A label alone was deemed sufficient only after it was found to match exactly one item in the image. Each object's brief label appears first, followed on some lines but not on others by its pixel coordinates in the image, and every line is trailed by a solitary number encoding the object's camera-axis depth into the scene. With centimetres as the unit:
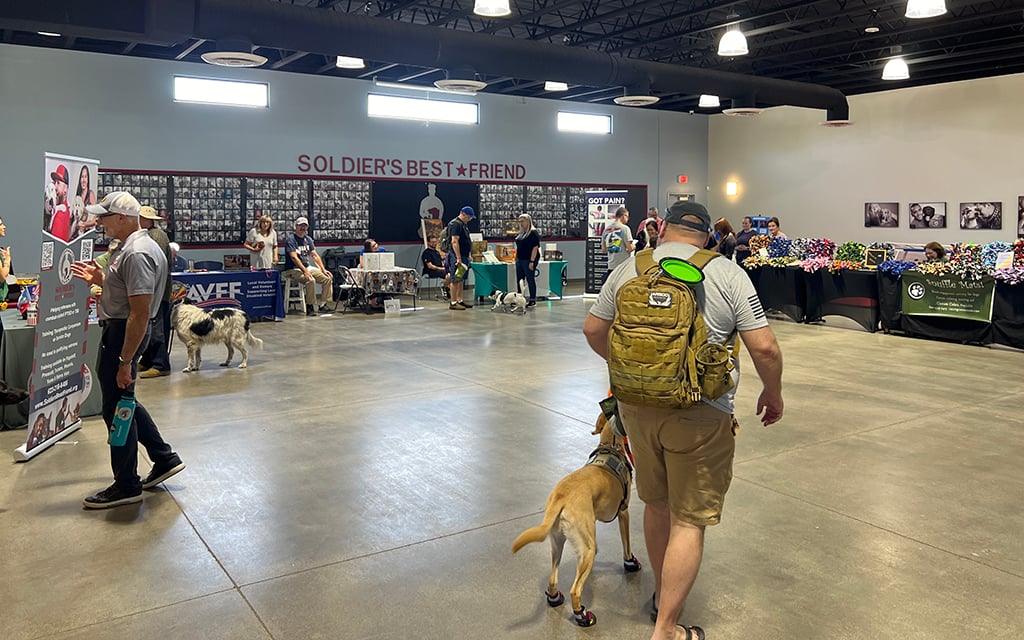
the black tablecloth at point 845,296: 1084
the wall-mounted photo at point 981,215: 1497
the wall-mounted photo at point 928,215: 1578
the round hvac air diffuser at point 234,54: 834
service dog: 294
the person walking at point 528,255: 1316
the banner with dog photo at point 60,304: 478
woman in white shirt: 1188
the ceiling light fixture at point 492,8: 777
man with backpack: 257
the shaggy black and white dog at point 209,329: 779
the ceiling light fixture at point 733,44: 965
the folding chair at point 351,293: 1284
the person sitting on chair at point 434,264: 1448
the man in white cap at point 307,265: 1212
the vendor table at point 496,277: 1378
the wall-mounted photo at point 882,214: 1659
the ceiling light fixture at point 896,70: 1154
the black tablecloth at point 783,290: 1177
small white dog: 1262
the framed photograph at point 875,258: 1095
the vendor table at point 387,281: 1266
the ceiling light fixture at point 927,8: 795
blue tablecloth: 1080
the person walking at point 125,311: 395
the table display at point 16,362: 574
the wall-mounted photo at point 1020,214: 1462
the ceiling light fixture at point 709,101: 1446
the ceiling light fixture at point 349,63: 1098
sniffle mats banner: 951
